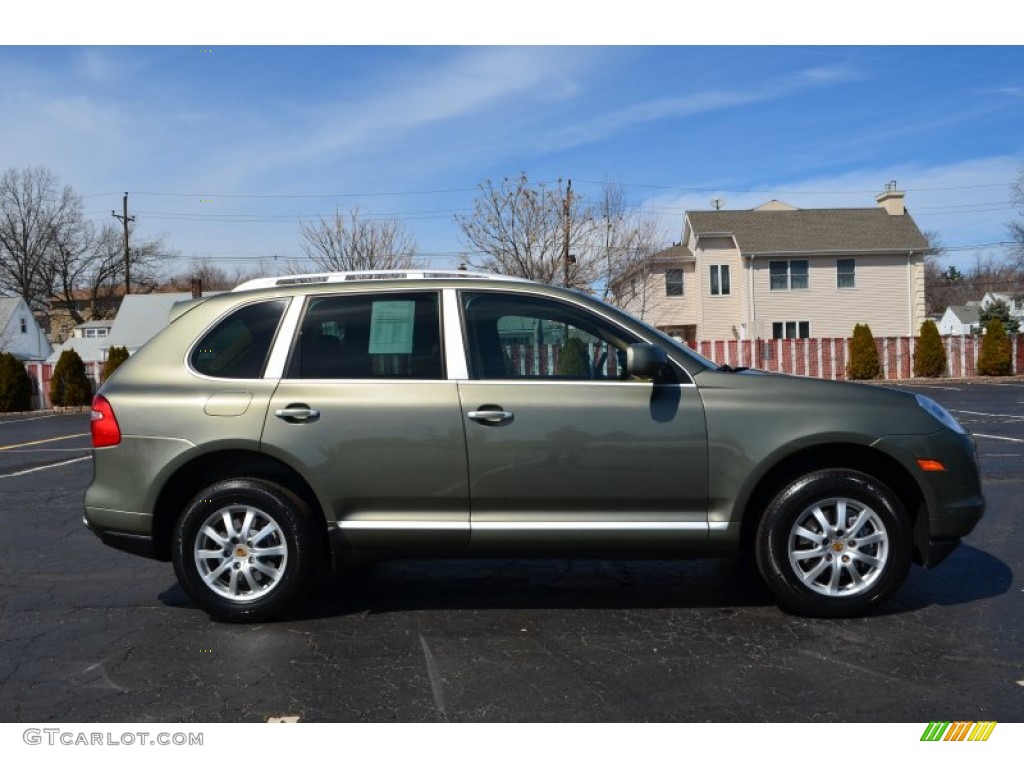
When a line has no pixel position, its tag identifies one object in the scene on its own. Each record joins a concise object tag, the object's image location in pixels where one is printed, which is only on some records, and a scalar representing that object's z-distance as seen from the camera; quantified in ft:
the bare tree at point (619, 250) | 100.68
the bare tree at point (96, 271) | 213.05
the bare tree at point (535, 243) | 95.55
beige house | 121.29
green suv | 15.47
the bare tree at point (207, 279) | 269.85
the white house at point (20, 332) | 183.42
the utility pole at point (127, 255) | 195.91
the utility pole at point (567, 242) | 93.32
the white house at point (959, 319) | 272.92
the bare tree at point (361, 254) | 108.47
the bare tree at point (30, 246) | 205.77
